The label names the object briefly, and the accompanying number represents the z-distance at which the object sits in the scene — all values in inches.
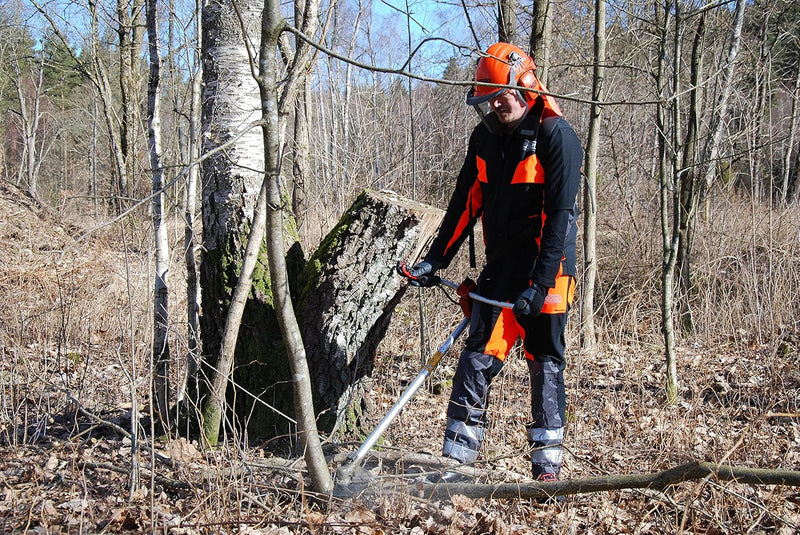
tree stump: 130.4
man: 113.8
